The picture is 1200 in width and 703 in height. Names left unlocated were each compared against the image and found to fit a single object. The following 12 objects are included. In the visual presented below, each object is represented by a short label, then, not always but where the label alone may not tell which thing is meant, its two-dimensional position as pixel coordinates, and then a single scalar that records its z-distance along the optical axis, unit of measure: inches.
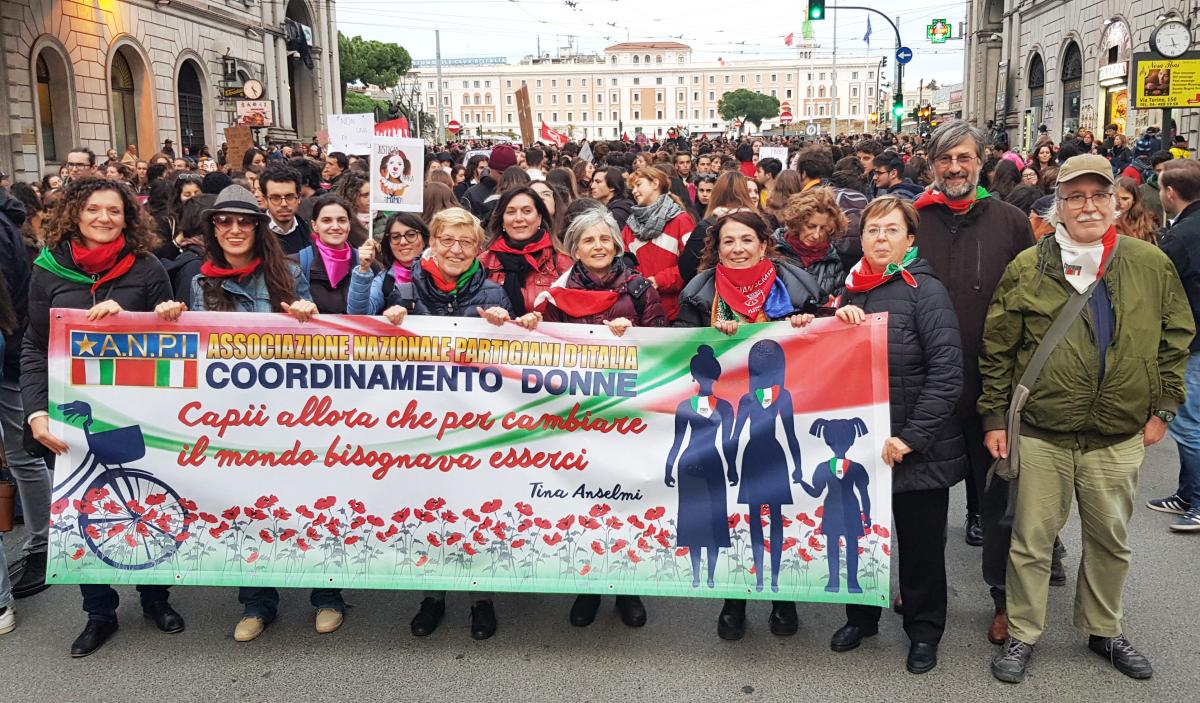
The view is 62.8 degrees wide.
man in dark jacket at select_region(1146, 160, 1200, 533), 219.9
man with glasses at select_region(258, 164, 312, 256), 241.3
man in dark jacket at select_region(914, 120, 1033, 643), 168.4
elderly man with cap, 146.6
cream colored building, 6269.7
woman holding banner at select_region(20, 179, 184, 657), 168.9
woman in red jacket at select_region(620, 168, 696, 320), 238.5
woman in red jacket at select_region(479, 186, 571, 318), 198.8
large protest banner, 161.8
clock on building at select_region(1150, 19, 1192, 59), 480.1
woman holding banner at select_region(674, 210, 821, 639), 169.6
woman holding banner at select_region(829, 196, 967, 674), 151.3
